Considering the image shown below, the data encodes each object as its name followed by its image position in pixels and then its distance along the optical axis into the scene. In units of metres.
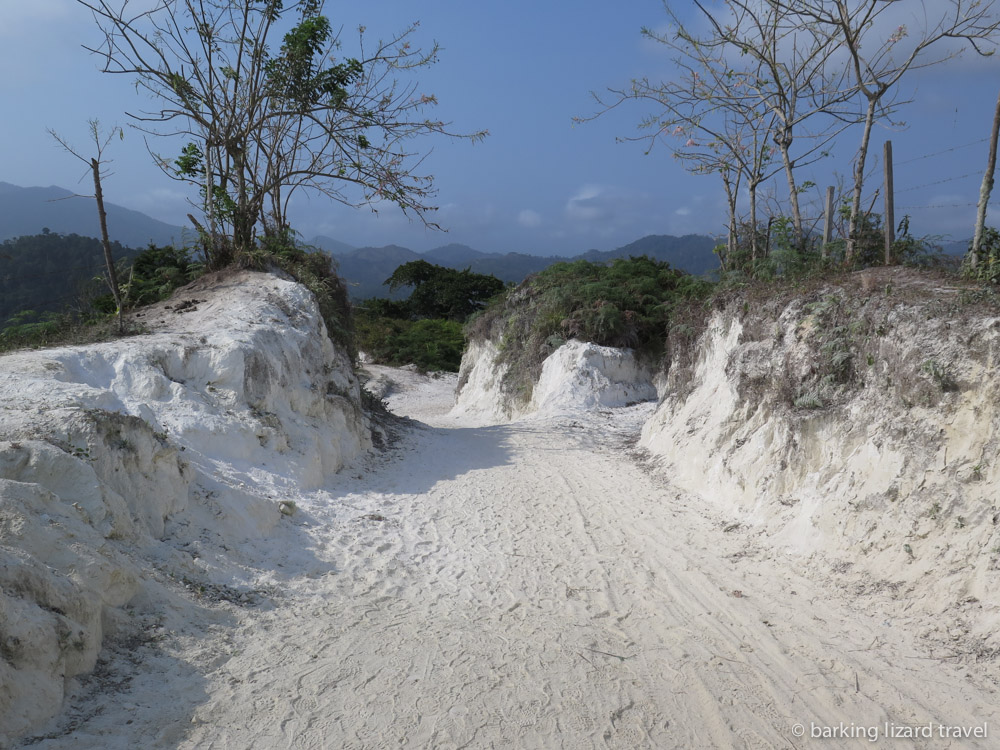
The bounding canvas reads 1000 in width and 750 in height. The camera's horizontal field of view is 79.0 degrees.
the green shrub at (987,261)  5.83
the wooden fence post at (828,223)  9.36
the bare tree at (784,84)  10.71
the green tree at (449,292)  35.22
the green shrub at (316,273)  11.49
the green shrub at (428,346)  27.27
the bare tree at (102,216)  8.44
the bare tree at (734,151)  11.68
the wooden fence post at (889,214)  7.80
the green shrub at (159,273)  11.03
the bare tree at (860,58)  8.84
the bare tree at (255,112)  11.88
